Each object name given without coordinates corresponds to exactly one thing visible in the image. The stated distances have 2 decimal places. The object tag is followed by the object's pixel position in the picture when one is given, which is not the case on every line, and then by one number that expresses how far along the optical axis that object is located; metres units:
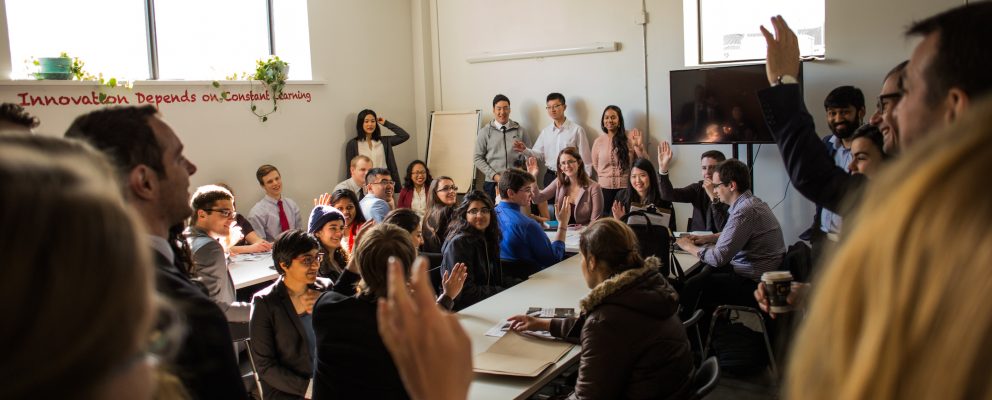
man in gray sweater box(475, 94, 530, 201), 8.67
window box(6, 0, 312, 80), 6.23
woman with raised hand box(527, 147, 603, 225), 6.55
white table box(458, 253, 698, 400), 2.60
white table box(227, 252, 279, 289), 4.58
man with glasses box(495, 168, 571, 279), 4.72
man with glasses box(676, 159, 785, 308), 4.54
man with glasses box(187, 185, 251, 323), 3.61
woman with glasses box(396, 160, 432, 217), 7.74
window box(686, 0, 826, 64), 7.17
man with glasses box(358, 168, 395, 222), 5.92
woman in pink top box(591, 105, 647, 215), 7.89
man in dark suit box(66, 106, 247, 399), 1.51
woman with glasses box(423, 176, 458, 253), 4.95
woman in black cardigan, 8.60
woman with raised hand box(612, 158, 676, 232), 6.10
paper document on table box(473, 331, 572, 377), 2.69
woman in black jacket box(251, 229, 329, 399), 3.03
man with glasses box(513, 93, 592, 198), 8.34
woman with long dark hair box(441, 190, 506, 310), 4.05
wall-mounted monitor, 6.91
